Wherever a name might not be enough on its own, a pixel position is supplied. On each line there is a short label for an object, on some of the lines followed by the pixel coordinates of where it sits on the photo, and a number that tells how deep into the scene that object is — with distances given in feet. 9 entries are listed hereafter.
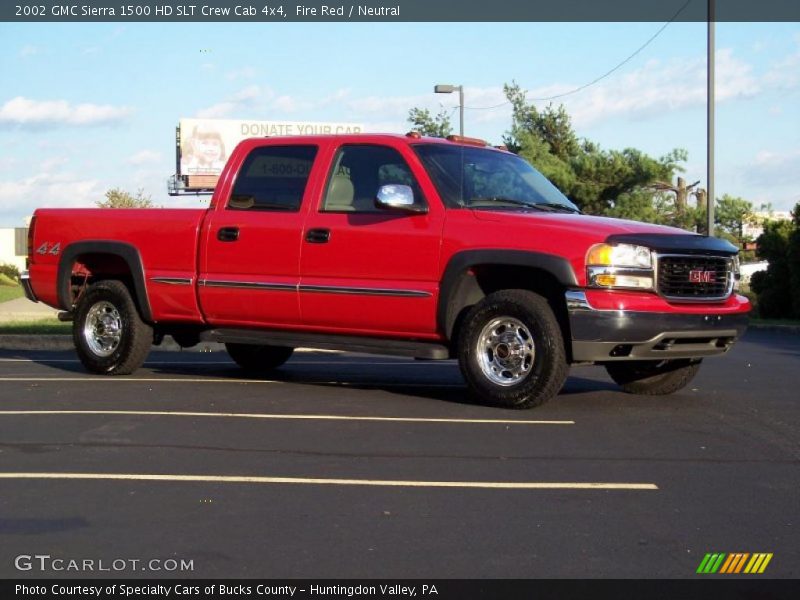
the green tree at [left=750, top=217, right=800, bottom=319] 80.28
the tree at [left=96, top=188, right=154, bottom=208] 177.58
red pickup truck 27.73
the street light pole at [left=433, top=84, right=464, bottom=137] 100.33
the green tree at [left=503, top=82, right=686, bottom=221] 139.74
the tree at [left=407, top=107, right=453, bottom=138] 139.17
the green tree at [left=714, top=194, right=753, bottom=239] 209.05
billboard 219.20
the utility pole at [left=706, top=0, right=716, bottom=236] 72.95
